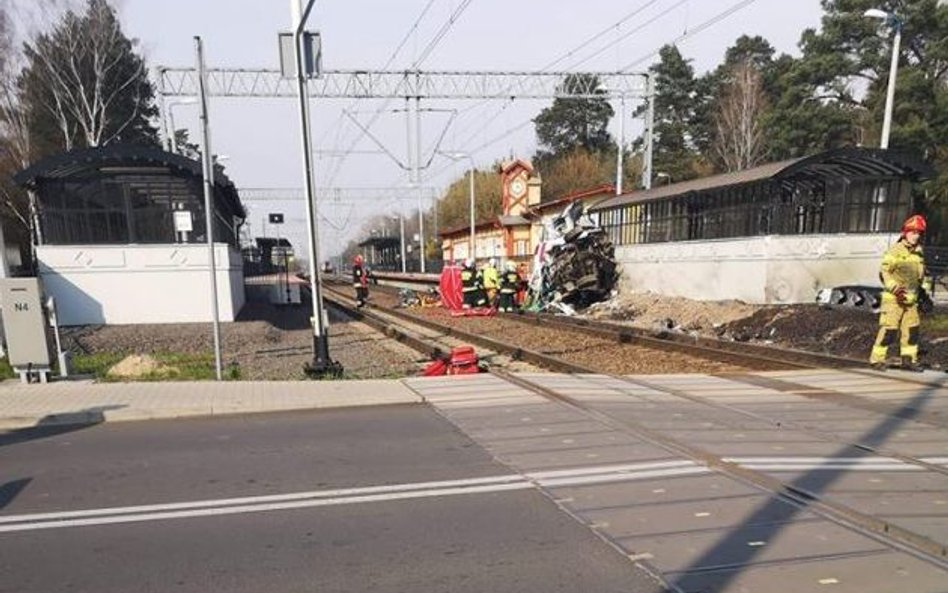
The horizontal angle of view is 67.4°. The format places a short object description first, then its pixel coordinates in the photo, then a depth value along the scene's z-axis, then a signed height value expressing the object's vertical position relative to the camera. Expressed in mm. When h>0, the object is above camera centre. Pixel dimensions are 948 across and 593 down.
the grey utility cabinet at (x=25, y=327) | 10148 -1374
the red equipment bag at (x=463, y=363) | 11414 -2256
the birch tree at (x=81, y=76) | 33500 +7633
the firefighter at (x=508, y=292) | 26250 -2578
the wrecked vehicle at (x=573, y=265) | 25578 -1636
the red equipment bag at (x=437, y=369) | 11474 -2366
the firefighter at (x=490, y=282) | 27344 -2297
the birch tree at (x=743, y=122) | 48575 +6688
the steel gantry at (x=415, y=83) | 31109 +6325
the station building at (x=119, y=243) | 17719 -370
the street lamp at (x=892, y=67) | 19953 +4158
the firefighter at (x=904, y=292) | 10234 -1127
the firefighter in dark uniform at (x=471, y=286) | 26516 -2386
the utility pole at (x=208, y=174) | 10578 +833
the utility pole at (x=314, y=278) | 11195 -831
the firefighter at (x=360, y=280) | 31934 -2536
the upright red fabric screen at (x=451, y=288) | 28312 -2646
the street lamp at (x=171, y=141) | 27375 +3408
